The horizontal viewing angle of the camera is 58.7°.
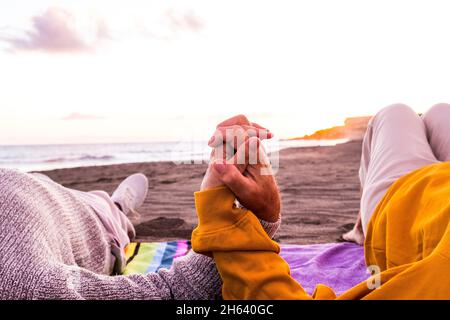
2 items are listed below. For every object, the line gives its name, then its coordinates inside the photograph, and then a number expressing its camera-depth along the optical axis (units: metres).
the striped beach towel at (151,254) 1.58
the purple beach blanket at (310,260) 1.41
